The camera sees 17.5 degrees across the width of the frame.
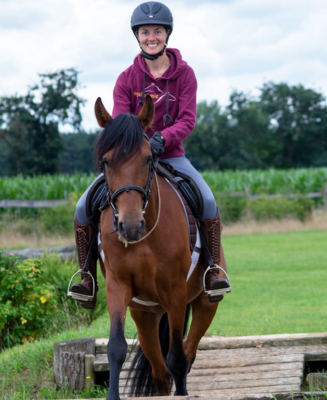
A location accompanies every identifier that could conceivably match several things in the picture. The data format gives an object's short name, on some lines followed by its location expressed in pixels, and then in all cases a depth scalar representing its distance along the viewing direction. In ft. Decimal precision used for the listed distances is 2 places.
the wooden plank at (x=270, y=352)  36.96
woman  30.04
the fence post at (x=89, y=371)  36.29
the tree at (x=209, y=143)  460.53
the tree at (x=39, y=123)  305.79
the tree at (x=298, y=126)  491.46
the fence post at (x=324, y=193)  185.79
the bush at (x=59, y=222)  134.39
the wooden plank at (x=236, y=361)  36.50
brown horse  23.45
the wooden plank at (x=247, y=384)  34.80
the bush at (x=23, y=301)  45.73
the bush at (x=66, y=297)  51.90
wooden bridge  34.94
